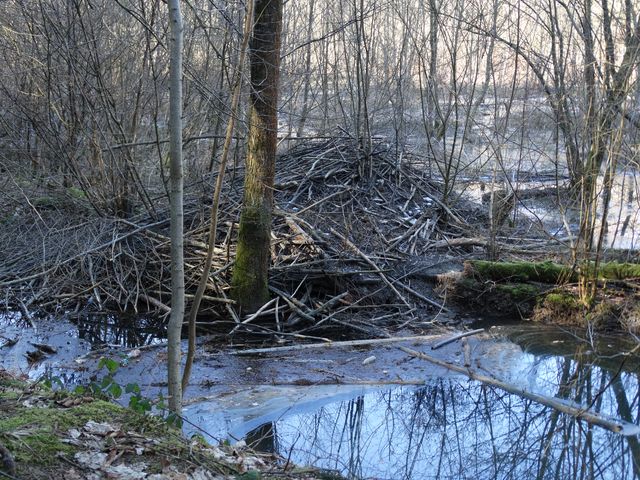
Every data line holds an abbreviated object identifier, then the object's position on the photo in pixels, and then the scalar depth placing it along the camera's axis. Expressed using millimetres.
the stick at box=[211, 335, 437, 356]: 7973
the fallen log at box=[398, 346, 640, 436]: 6181
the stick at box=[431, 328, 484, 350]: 8117
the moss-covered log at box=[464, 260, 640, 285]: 8977
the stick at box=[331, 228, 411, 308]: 9539
